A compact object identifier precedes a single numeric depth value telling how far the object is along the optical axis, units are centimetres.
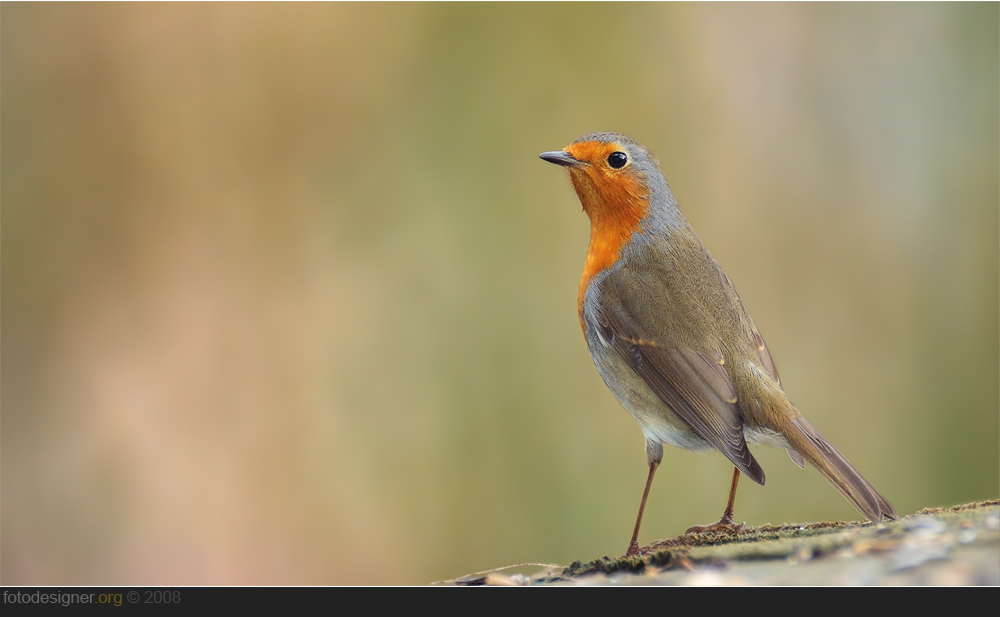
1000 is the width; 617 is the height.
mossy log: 409
